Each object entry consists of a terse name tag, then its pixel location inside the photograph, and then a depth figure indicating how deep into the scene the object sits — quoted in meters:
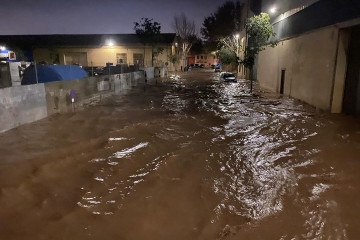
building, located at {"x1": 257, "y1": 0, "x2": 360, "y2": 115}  11.75
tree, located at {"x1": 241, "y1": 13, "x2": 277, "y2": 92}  20.48
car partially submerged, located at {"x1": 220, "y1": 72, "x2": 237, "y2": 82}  31.20
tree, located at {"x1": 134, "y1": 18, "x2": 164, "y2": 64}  41.44
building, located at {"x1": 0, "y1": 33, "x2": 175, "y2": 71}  47.12
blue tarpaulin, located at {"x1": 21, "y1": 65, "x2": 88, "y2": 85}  13.03
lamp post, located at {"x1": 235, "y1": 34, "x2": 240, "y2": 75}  42.91
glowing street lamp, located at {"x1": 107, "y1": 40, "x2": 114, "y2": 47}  46.88
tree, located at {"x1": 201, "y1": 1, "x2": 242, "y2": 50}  47.72
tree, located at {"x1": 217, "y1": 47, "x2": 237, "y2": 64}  39.59
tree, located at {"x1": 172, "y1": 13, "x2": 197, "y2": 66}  63.03
